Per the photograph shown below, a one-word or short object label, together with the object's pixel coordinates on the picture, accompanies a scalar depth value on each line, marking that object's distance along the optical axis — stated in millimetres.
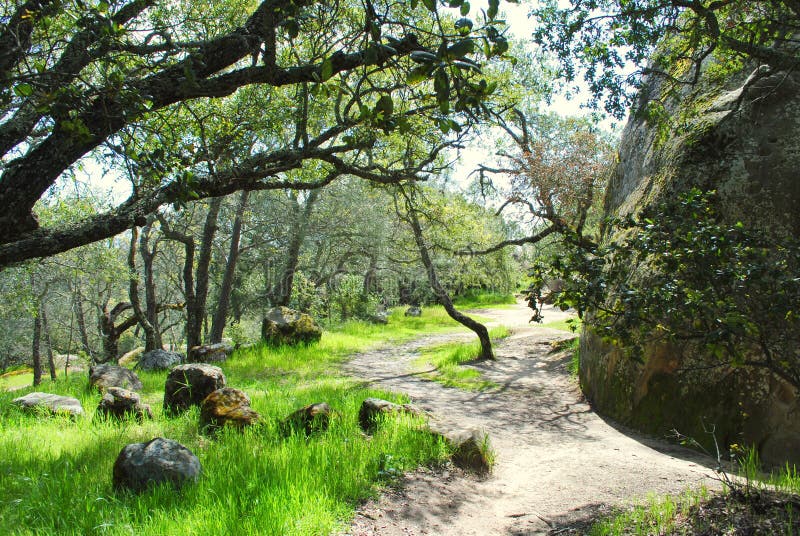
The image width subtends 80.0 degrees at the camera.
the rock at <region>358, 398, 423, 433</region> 5910
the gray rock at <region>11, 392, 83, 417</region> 6866
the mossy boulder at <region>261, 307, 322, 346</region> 14250
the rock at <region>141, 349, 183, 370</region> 12812
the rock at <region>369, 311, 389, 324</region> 21656
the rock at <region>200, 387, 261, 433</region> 5785
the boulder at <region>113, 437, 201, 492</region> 3902
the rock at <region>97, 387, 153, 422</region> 6508
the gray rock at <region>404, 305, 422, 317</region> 26247
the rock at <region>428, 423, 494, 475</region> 4941
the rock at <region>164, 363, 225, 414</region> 7117
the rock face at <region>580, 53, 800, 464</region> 5285
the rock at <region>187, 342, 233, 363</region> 12727
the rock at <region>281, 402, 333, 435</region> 5516
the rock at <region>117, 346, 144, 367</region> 17980
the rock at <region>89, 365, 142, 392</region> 8836
